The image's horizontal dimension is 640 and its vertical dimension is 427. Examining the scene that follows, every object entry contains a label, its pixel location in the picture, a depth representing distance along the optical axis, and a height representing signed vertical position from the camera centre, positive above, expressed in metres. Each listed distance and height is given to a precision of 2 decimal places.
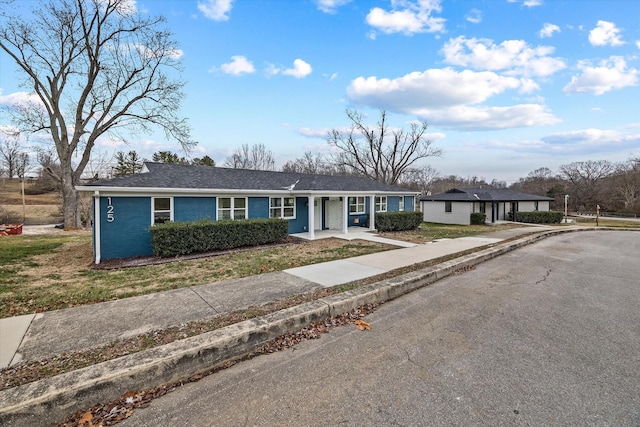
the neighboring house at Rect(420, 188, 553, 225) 26.70 +0.04
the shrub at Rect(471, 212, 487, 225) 25.62 -1.20
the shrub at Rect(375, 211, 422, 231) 15.95 -0.92
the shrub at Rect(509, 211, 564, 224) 28.58 -1.23
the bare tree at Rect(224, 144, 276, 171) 47.06 +7.53
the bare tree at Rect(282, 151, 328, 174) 51.25 +6.99
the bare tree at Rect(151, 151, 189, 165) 35.60 +5.77
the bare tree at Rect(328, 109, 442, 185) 39.91 +7.26
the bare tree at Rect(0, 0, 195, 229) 18.69 +8.62
